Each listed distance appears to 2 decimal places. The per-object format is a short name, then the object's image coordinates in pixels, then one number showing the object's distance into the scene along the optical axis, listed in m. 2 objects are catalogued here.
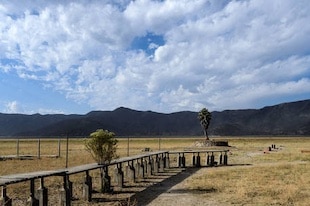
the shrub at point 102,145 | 17.27
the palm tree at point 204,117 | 69.50
